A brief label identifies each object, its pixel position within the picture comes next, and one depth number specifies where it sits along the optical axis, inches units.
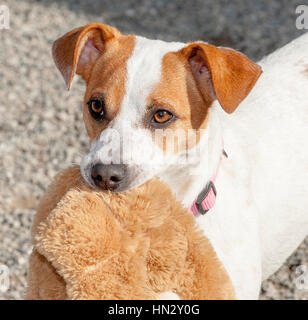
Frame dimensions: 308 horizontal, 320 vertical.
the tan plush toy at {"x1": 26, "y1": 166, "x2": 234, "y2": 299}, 41.3
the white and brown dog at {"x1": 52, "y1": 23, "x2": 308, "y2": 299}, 46.1
